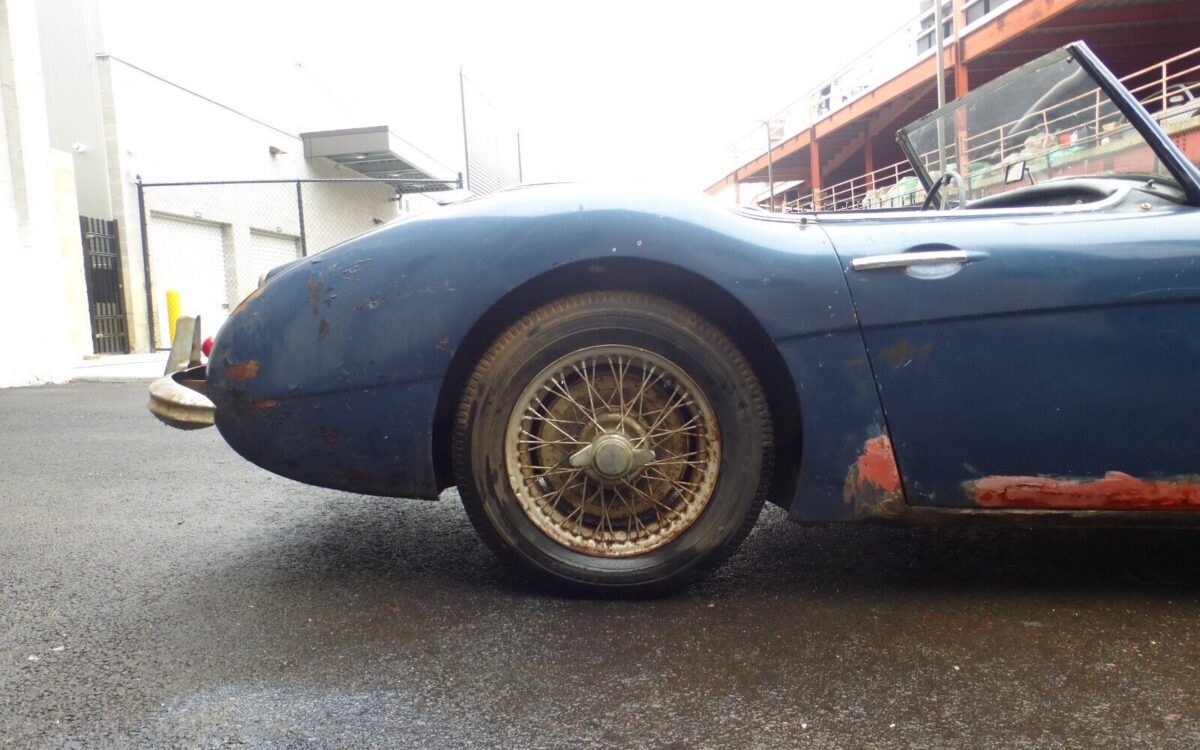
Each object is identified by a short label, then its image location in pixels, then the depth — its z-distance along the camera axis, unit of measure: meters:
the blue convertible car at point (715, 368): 1.91
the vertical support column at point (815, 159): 33.04
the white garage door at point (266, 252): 16.33
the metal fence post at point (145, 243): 12.20
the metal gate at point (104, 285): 12.60
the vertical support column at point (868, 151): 31.14
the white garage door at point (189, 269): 13.72
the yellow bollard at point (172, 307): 13.43
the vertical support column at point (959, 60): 23.12
